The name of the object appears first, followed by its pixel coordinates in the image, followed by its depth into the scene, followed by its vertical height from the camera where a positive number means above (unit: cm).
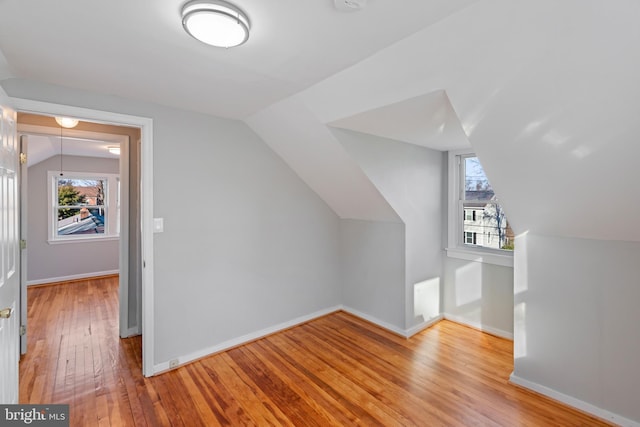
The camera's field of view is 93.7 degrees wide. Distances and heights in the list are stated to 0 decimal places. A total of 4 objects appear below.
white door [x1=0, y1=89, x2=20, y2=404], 155 -24
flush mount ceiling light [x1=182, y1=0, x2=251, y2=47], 127 +84
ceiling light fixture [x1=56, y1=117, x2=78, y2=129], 291 +88
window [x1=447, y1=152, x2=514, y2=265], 332 -8
